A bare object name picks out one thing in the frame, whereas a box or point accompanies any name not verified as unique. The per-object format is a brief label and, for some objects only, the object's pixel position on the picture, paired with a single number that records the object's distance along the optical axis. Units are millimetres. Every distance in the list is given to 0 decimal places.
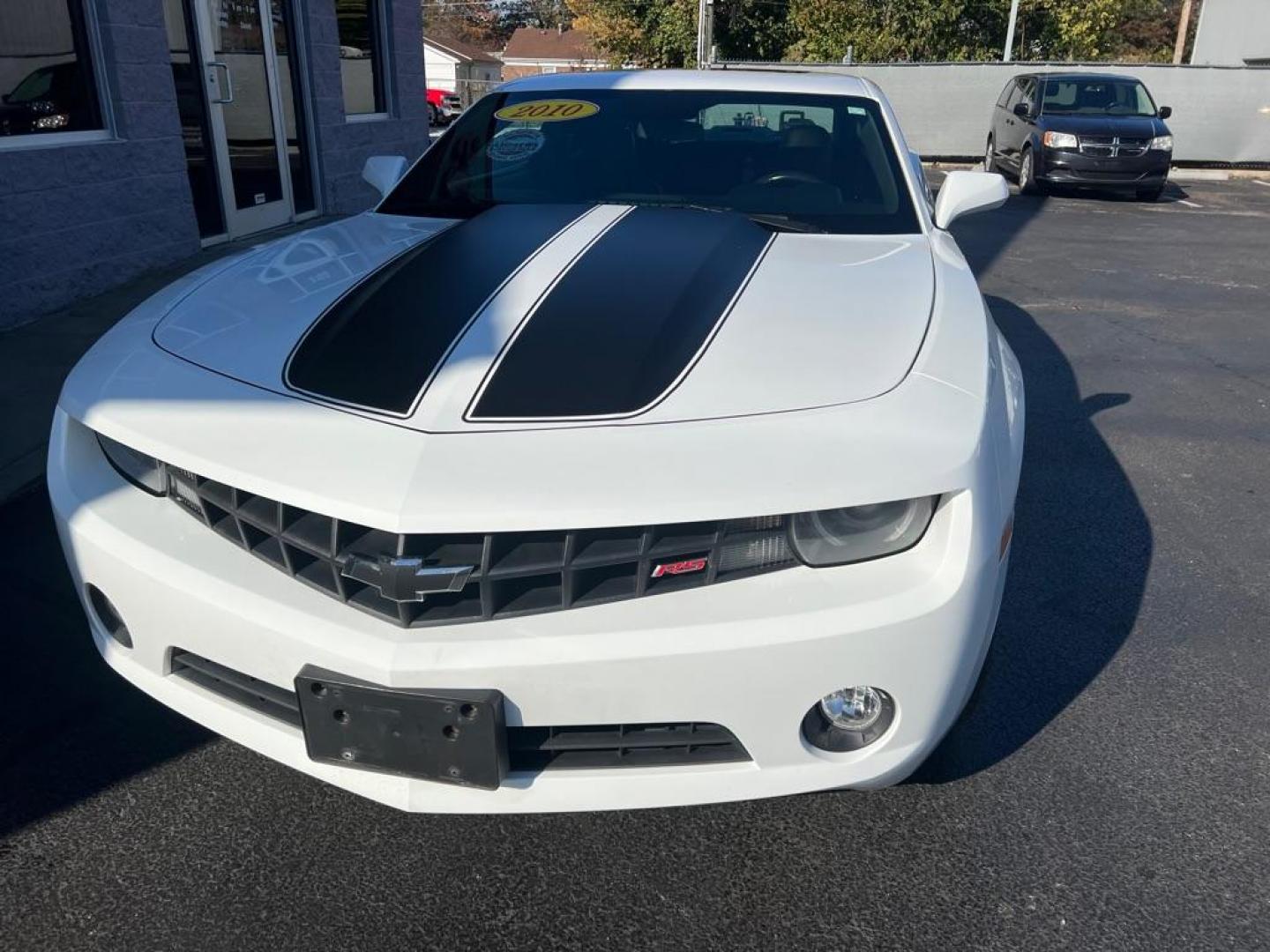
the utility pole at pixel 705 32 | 23422
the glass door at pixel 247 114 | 7449
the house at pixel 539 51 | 70438
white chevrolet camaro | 1585
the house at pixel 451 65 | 64688
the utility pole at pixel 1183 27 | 34997
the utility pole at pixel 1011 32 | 24203
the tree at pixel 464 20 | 84375
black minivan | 12391
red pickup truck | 33562
